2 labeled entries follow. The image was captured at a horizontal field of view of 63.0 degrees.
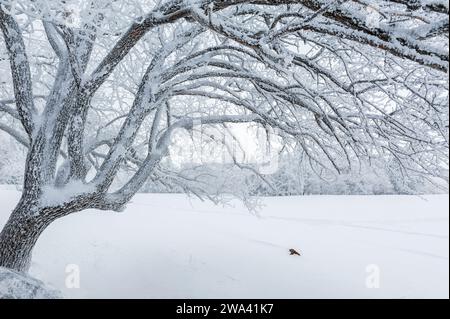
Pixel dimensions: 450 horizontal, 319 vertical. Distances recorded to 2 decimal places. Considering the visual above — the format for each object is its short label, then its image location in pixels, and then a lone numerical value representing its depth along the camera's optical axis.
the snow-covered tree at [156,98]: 2.51
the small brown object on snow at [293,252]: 6.05
